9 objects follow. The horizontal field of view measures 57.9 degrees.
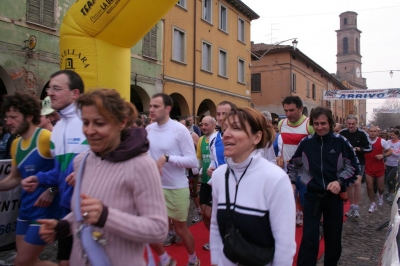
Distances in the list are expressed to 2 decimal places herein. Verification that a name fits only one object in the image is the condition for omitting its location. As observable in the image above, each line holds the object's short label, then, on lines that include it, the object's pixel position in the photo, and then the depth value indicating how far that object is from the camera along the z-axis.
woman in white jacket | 2.06
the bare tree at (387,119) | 74.81
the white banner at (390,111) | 29.52
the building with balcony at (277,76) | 32.38
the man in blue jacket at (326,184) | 3.91
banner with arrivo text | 24.30
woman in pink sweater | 1.84
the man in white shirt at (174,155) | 4.29
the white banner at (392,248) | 2.49
